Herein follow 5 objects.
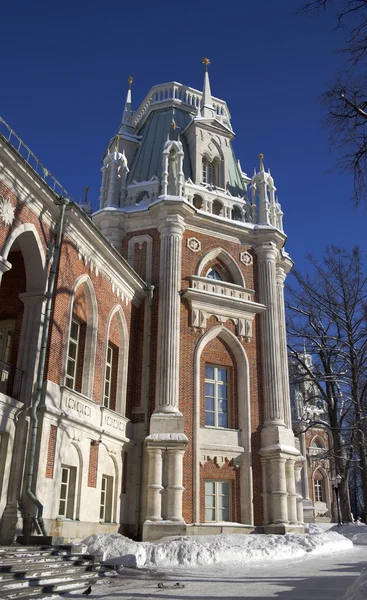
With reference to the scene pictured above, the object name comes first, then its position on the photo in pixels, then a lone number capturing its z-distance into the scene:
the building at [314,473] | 42.94
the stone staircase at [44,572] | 7.95
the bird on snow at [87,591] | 8.14
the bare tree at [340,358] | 25.34
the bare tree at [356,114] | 9.34
